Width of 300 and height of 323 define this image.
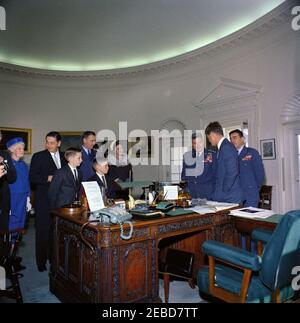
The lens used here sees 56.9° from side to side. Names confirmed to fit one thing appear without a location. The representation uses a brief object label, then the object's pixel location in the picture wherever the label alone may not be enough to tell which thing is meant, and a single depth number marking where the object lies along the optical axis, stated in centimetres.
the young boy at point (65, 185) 324
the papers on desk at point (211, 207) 281
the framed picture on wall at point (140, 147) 895
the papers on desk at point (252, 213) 273
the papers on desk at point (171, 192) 319
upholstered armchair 187
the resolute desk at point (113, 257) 219
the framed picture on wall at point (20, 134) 829
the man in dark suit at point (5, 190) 313
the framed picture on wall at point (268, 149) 634
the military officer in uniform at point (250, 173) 416
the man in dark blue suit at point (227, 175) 326
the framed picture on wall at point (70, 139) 912
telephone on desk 220
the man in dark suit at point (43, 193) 371
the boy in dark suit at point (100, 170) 324
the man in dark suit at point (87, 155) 446
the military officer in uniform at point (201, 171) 383
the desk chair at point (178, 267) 281
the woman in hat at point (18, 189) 379
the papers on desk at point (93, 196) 252
